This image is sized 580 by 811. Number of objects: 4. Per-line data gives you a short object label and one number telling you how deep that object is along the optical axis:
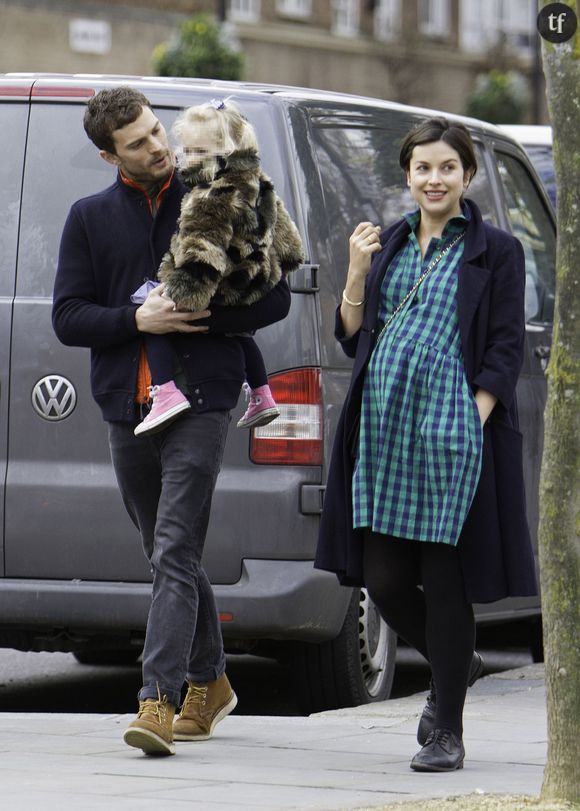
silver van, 12.38
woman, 10.39
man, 10.82
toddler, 10.75
